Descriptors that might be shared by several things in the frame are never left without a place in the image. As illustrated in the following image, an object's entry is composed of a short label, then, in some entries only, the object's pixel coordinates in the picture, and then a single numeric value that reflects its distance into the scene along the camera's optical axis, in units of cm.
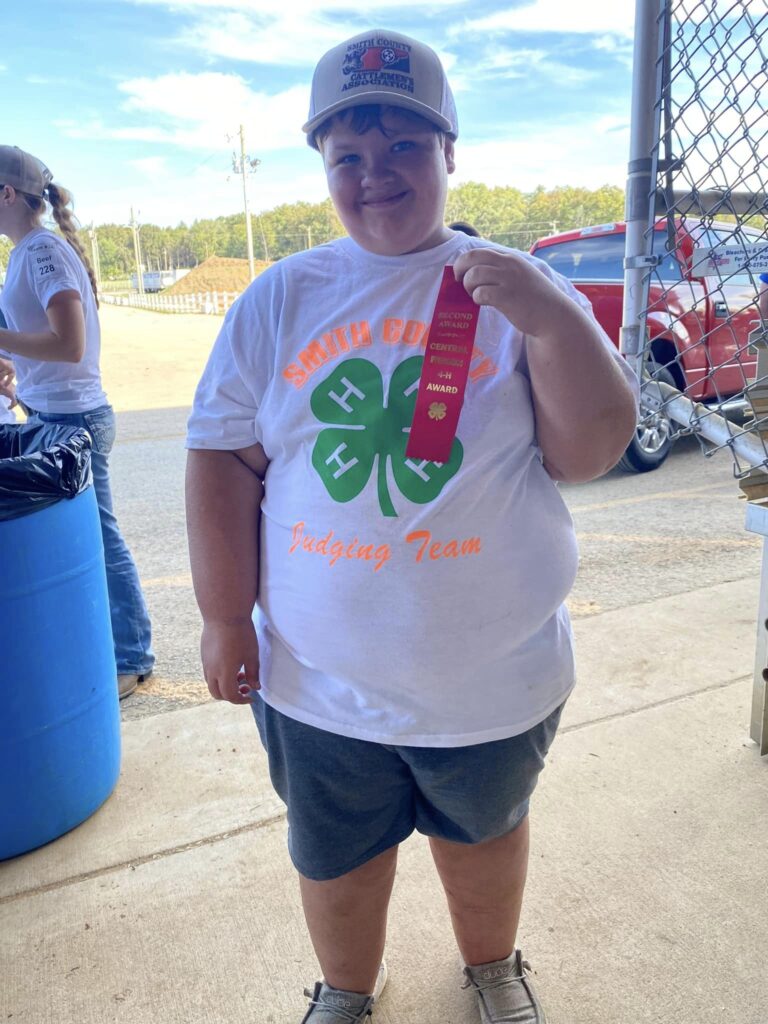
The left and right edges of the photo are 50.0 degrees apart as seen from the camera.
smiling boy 122
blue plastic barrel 196
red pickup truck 586
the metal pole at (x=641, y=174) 186
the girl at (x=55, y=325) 253
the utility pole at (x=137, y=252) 7281
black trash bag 190
